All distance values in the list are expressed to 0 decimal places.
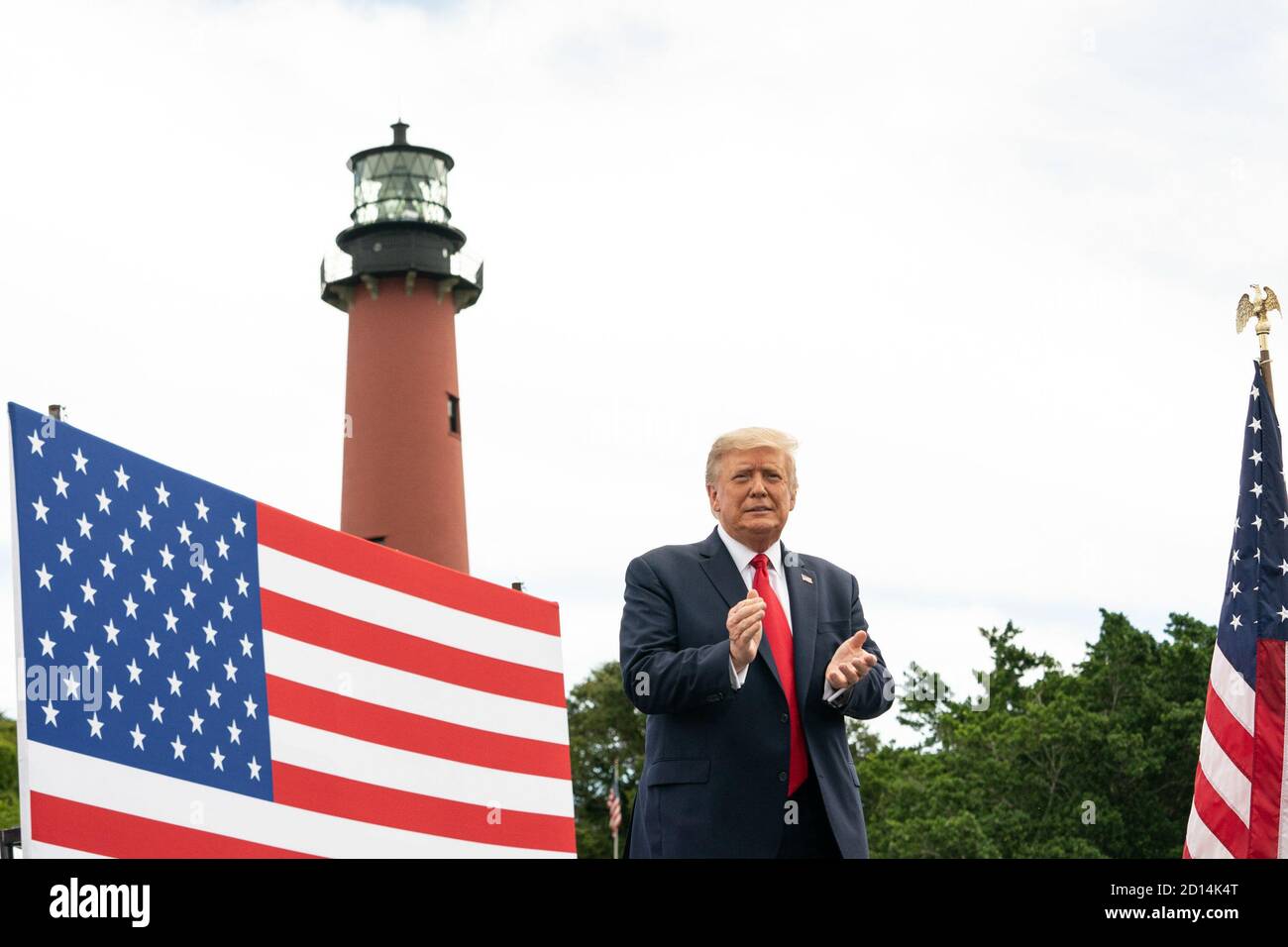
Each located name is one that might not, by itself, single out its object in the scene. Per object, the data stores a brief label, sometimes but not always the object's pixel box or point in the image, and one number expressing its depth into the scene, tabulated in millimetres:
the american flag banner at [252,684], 6523
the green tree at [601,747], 57719
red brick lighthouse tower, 30406
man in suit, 4164
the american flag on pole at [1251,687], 8328
